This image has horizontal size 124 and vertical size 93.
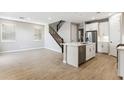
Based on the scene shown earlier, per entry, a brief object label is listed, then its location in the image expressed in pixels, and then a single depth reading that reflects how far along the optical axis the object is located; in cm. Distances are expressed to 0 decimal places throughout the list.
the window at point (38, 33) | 838
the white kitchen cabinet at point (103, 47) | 577
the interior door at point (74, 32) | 462
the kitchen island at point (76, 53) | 350
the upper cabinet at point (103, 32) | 592
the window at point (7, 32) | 632
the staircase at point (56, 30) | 665
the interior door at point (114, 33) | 424
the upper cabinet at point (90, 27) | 659
